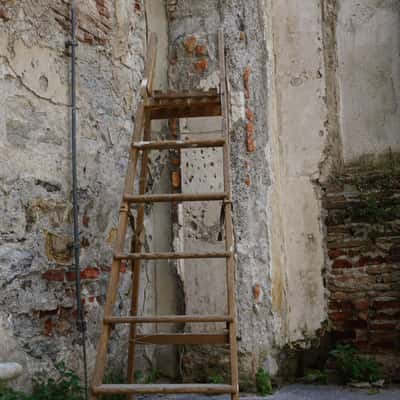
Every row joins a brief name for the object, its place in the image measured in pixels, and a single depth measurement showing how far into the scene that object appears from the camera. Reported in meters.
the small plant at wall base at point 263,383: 3.25
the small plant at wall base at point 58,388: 2.55
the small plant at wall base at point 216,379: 3.28
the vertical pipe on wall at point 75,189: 2.92
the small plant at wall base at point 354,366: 3.38
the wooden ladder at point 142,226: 2.23
